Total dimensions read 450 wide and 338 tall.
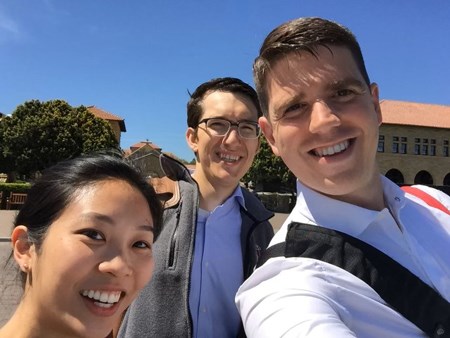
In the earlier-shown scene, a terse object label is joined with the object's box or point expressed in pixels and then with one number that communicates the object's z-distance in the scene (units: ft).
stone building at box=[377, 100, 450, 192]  161.48
